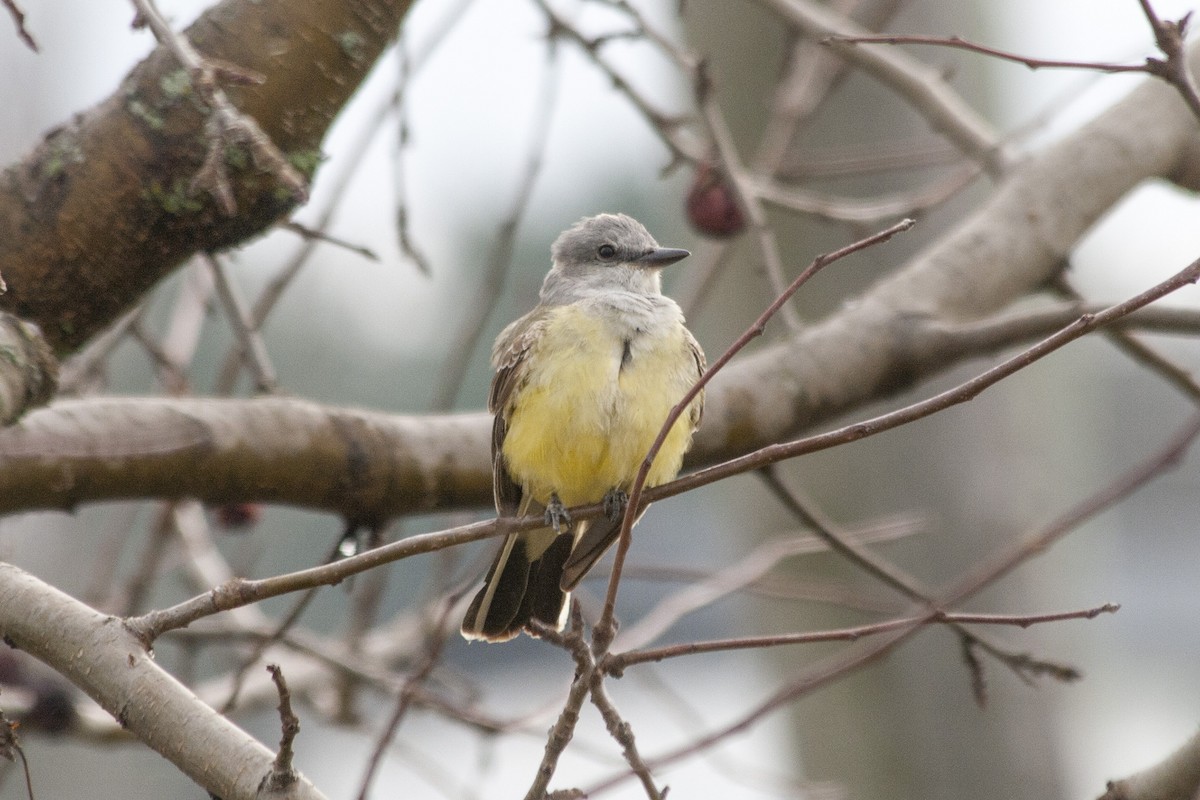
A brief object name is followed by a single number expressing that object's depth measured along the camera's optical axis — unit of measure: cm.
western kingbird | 618
